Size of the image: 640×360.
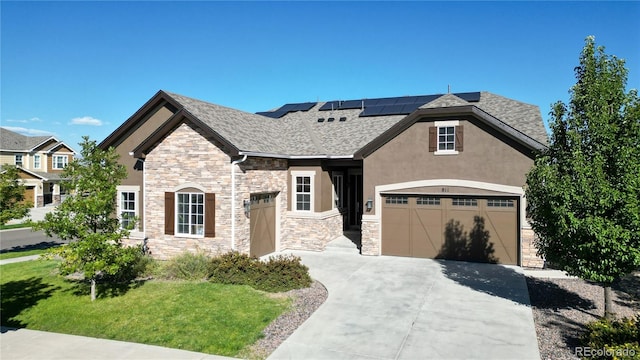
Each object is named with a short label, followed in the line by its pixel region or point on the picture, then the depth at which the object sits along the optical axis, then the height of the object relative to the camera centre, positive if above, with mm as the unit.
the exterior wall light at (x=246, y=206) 14566 -933
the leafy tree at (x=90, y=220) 10148 -1022
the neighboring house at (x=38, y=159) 37844 +2283
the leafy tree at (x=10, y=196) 12867 -498
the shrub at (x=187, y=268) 12539 -2805
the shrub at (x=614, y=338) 6178 -2731
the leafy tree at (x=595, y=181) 7867 +12
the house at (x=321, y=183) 14172 -51
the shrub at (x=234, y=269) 11828 -2693
